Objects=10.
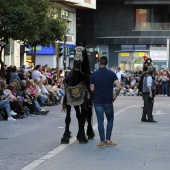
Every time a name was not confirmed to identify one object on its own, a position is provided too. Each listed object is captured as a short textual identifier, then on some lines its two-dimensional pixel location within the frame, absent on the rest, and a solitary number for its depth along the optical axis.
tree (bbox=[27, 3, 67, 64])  36.44
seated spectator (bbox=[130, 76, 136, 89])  48.12
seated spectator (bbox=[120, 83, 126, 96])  47.53
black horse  14.92
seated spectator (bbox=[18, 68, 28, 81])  31.24
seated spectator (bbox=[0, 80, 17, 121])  22.20
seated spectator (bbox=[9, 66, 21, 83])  29.66
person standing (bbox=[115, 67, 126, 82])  47.94
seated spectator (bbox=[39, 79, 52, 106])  30.23
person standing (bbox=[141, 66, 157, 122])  21.61
